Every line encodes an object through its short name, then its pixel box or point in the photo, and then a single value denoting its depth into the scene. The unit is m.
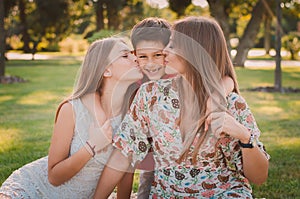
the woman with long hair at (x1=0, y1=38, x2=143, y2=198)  2.69
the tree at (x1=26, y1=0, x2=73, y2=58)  29.20
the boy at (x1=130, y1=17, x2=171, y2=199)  2.74
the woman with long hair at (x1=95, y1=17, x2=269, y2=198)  2.33
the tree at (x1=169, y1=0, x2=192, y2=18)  18.94
